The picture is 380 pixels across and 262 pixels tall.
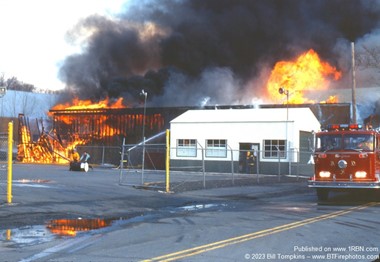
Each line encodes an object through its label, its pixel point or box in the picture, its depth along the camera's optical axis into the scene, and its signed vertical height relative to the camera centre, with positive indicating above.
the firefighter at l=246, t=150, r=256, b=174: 32.01 -0.30
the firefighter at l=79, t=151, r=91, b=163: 30.61 -0.18
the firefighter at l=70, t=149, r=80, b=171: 29.39 -0.56
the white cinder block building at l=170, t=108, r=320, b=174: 31.86 +1.46
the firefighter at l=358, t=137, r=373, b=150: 15.95 +0.46
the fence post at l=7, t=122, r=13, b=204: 12.79 +0.20
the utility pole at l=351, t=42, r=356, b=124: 27.13 +3.36
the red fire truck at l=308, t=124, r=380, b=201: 15.70 -0.02
